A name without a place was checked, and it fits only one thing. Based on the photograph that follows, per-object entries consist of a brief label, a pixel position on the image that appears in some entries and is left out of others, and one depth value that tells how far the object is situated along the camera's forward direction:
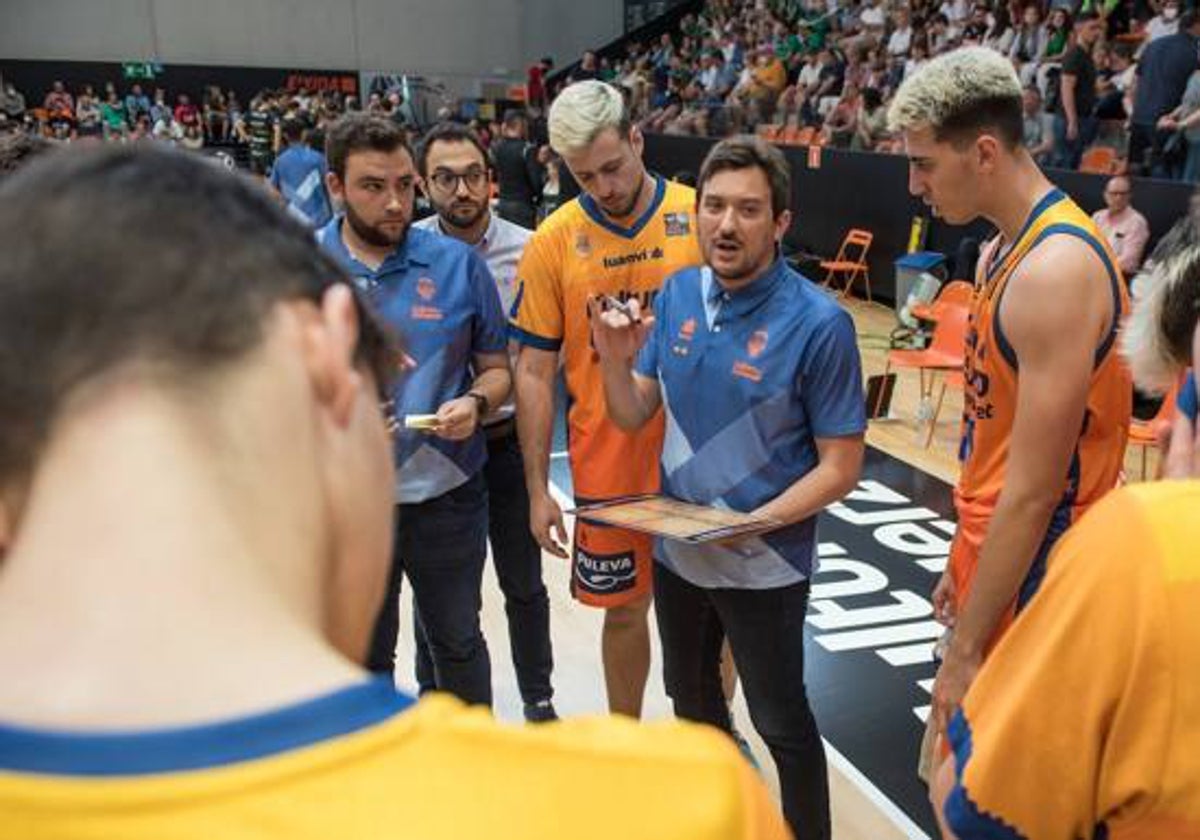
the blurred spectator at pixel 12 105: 19.64
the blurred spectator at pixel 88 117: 20.42
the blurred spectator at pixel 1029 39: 10.54
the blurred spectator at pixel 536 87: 20.77
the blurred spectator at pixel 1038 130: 8.95
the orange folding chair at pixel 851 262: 10.52
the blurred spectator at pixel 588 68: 20.45
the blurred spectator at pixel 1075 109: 8.77
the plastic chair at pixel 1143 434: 4.55
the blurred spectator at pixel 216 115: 21.30
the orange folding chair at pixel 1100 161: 8.23
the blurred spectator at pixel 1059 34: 10.23
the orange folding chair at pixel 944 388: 6.12
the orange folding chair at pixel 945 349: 5.85
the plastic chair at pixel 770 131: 12.93
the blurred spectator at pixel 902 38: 12.64
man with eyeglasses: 3.18
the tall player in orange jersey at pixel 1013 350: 1.88
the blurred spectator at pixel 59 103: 20.72
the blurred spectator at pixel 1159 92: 8.03
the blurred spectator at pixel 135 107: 21.27
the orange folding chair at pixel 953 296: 6.37
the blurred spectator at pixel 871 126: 10.78
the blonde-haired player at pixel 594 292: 2.82
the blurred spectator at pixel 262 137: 17.14
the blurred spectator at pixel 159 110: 21.12
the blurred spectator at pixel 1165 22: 9.20
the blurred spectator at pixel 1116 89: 9.14
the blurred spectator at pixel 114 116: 20.17
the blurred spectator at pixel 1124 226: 7.05
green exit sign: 22.09
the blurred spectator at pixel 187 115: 21.12
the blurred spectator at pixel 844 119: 11.46
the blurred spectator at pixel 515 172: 9.45
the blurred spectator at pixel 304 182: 7.41
